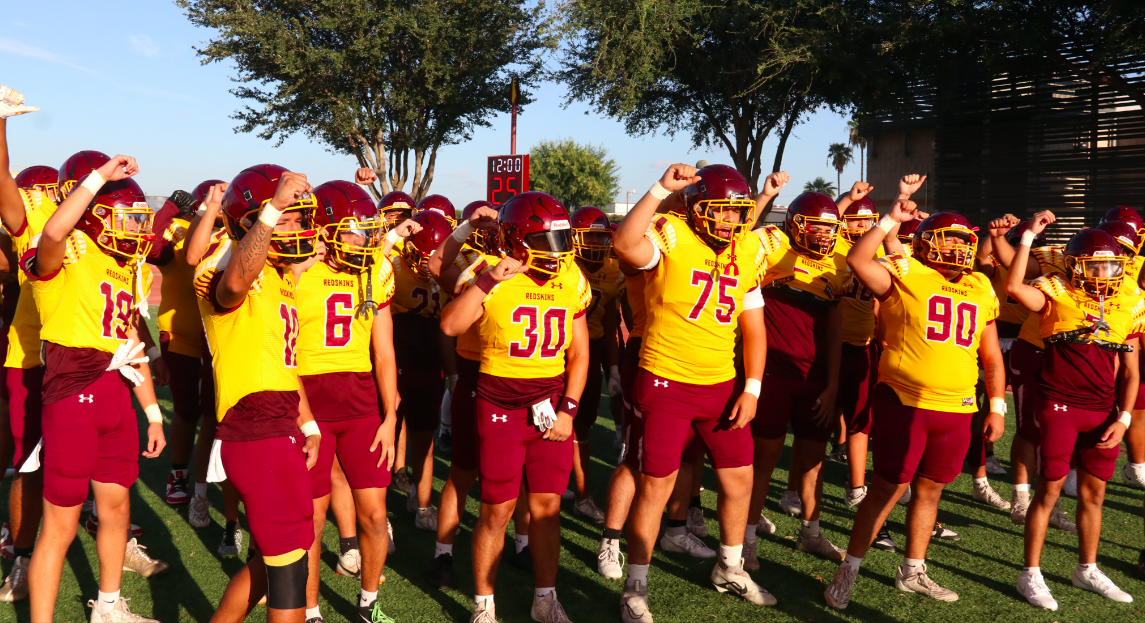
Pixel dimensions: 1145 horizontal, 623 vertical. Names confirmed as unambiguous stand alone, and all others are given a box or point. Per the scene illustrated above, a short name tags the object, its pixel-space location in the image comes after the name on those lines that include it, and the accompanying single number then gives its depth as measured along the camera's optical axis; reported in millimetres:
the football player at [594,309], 6367
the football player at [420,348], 6098
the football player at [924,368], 4754
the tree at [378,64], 23094
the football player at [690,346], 4520
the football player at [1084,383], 5043
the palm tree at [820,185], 59331
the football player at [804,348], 5543
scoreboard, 15039
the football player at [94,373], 3891
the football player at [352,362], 4355
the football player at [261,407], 3332
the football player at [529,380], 4219
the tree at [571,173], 62906
